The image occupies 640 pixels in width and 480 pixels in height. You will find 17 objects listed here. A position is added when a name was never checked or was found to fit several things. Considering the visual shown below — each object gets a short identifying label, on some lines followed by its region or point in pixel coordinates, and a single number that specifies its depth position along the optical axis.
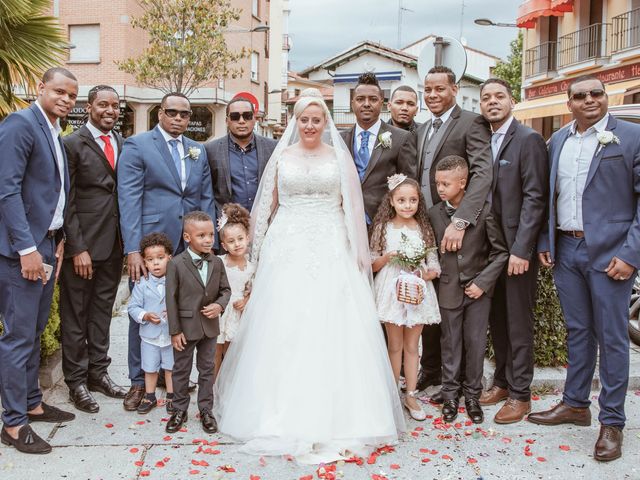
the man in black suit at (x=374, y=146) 5.67
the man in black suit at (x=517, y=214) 5.02
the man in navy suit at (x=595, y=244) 4.57
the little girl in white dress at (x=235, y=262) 5.19
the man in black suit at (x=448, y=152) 5.09
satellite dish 8.27
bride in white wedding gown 4.54
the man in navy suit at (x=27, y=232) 4.43
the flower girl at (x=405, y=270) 5.07
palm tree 6.97
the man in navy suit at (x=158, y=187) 5.27
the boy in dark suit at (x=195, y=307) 4.84
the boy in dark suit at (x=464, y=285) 5.12
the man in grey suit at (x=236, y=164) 5.79
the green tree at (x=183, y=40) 19.20
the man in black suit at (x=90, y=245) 5.26
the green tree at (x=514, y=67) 42.81
